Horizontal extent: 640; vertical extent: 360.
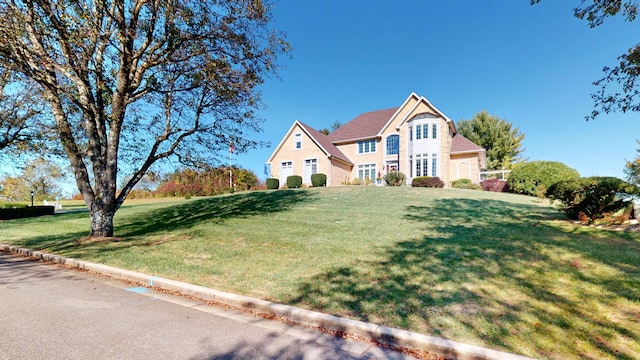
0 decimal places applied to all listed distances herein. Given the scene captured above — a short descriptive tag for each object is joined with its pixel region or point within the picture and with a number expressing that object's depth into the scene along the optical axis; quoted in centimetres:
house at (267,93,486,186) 2514
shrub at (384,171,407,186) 2417
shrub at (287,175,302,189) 2664
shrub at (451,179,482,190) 2309
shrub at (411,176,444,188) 2305
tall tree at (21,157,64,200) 924
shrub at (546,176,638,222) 680
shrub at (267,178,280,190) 2791
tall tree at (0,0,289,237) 662
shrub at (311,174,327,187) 2556
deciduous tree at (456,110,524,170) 4044
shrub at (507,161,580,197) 1917
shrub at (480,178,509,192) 2245
